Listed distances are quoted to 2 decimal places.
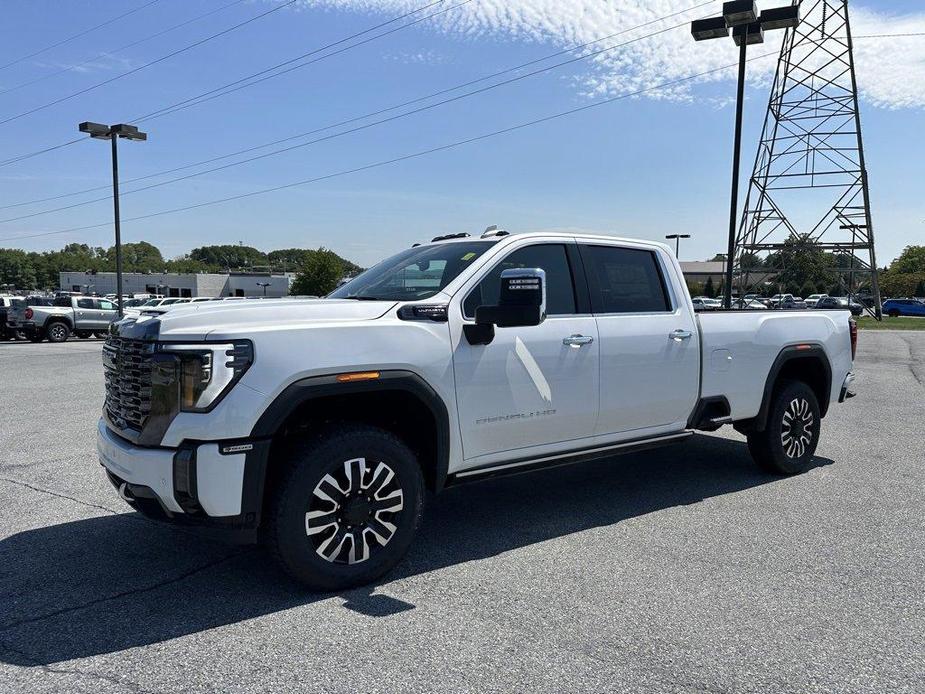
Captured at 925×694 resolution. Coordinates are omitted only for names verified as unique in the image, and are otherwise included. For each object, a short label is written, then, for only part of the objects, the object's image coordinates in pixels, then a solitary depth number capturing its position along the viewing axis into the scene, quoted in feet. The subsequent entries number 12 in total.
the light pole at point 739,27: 61.67
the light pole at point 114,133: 102.58
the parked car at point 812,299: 171.51
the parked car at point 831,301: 150.92
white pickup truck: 12.57
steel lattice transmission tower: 120.88
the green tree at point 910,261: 432.33
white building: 358.02
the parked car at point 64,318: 94.07
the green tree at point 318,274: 364.38
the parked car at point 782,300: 134.92
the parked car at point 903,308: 204.33
